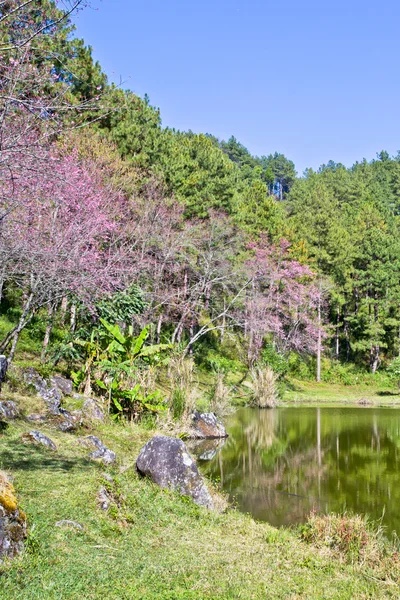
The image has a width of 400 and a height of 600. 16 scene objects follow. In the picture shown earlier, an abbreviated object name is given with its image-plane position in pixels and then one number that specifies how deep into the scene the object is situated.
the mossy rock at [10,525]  4.02
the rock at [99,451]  7.94
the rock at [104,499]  5.56
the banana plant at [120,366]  11.66
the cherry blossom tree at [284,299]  29.28
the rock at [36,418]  9.20
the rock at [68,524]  4.84
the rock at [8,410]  8.60
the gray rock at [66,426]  9.24
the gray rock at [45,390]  10.02
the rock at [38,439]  7.62
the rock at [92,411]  10.88
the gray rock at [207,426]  13.65
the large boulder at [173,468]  7.04
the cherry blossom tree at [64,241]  10.96
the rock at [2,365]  7.85
